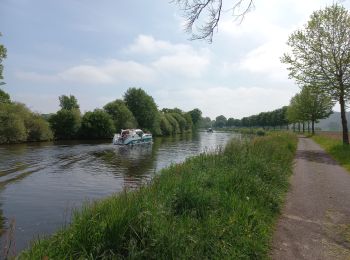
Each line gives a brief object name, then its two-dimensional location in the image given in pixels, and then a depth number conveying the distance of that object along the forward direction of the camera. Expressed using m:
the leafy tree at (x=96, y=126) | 69.54
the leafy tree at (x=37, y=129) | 56.22
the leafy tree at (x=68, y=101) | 122.23
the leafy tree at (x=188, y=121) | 140.20
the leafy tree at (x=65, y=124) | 66.81
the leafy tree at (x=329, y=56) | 25.89
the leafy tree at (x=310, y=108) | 54.62
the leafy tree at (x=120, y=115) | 76.62
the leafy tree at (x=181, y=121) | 122.75
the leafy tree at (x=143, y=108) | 88.81
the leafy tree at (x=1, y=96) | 47.88
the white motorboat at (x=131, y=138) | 50.09
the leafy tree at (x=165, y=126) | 97.94
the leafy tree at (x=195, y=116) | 175.62
